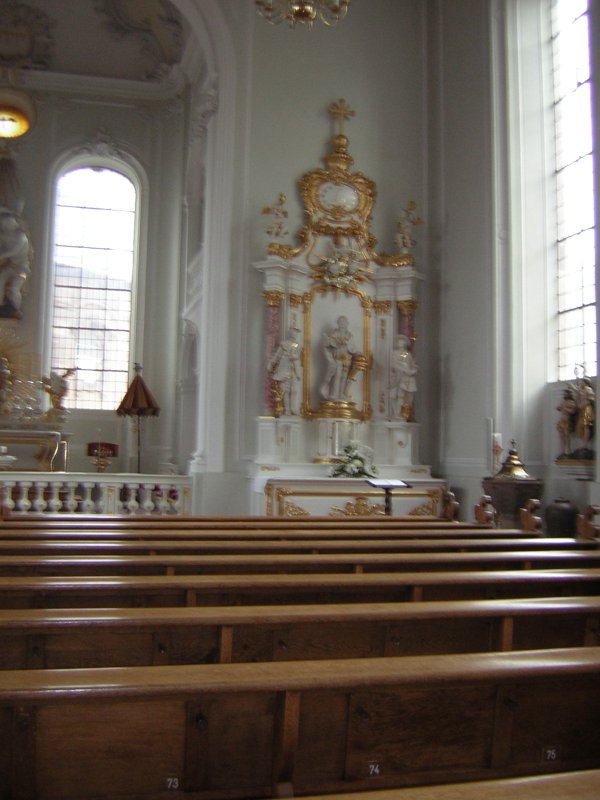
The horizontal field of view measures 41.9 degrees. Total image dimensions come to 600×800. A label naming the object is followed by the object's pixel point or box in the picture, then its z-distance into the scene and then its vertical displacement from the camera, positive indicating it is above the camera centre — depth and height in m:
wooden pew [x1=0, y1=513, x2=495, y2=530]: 5.12 -0.57
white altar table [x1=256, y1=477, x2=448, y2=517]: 8.85 -0.61
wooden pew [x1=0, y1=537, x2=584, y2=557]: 3.78 -0.54
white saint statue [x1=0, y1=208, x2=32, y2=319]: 13.66 +3.08
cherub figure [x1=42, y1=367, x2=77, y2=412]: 12.34 +0.85
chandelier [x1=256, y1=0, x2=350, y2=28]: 6.75 +4.05
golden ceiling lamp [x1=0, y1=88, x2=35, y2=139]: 10.67 +4.48
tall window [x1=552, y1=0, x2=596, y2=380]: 8.71 +3.02
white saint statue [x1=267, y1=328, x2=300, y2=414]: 9.50 +0.93
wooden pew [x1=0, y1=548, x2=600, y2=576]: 3.32 -0.53
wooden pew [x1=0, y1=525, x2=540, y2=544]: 4.36 -0.55
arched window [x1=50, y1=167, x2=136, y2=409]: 14.61 +3.03
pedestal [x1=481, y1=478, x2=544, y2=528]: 7.89 -0.47
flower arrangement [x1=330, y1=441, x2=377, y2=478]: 9.15 -0.23
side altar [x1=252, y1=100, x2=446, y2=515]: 9.64 +1.39
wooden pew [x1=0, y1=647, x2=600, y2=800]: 1.74 -0.68
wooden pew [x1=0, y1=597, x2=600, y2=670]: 2.27 -0.60
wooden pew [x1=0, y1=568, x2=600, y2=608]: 2.79 -0.54
